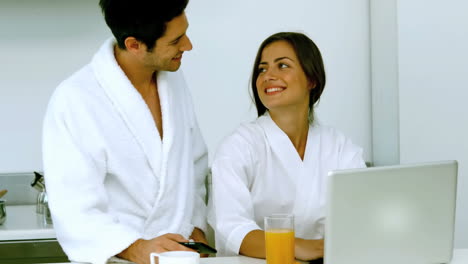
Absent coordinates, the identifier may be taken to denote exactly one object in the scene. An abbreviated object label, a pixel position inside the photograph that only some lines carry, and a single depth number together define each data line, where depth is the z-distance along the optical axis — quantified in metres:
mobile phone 2.70
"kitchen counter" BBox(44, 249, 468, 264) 2.74
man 2.91
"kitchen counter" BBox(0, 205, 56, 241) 3.53
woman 3.08
